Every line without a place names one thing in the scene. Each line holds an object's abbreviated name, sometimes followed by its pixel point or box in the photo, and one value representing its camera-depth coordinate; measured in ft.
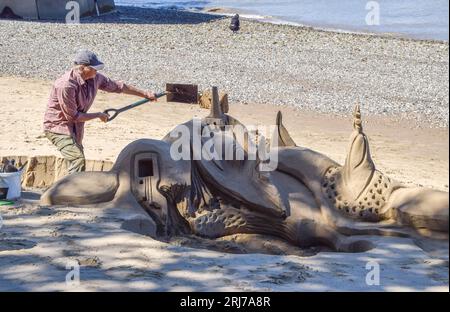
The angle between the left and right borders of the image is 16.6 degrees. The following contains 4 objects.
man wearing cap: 44.07
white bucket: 40.83
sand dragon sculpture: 38.05
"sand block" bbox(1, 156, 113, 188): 50.09
